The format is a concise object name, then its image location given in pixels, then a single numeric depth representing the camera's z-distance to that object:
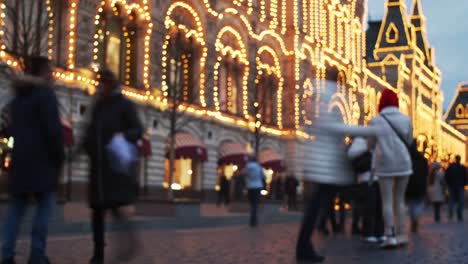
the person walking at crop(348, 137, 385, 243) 11.65
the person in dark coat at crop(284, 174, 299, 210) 32.88
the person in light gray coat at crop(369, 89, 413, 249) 9.96
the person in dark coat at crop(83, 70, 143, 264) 7.05
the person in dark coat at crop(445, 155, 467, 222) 20.50
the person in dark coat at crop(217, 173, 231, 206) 35.53
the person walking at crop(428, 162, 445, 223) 21.20
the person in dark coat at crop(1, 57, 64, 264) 6.82
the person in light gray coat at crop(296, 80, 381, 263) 8.61
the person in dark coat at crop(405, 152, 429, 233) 11.17
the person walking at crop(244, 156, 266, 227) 17.95
